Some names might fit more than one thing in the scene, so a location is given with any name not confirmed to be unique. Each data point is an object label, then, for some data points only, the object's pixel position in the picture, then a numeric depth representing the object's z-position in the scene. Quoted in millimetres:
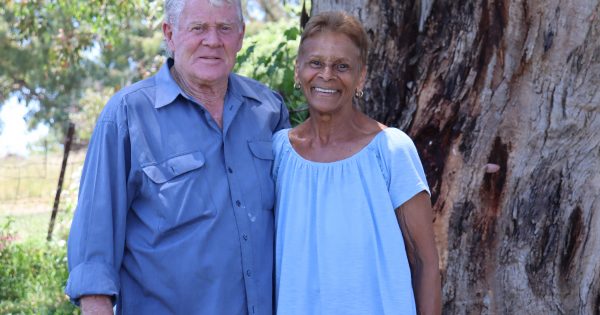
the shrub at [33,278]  7730
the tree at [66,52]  10469
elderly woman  2939
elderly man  2873
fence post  10250
